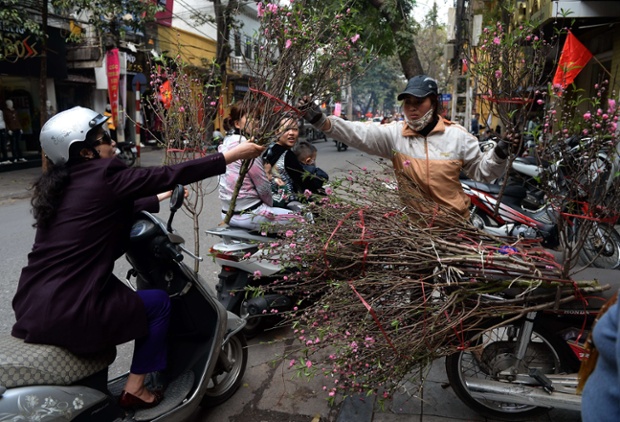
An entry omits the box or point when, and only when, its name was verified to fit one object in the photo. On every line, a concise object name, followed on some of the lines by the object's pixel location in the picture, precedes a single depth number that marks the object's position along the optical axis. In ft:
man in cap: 10.16
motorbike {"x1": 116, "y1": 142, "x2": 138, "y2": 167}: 47.44
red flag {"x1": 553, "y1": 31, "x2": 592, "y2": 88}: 25.87
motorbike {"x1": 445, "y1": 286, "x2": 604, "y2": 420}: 8.20
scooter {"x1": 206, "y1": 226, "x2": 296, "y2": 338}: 11.96
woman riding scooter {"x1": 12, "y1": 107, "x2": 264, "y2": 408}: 6.98
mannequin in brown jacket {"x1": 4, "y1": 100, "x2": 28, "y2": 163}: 46.44
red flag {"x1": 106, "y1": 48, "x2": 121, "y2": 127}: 47.83
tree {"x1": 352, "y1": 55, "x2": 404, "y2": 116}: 191.57
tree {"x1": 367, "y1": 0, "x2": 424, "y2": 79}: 37.12
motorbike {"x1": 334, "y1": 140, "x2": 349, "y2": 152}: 77.66
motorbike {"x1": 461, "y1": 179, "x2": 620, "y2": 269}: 7.84
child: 15.64
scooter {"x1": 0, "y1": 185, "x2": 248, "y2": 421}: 6.48
